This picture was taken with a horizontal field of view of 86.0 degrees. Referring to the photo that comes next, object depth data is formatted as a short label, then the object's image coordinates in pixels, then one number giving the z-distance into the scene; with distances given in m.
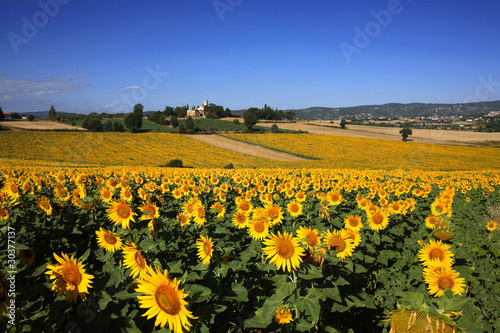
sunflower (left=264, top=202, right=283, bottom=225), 4.15
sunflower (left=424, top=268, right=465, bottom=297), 2.74
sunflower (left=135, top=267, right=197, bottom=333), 1.79
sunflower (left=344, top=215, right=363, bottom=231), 4.46
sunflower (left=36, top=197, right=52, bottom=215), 4.49
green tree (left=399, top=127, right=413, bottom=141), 72.81
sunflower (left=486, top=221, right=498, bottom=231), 6.46
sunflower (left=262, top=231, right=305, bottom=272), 2.30
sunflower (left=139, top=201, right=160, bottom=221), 3.34
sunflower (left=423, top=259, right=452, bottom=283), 2.88
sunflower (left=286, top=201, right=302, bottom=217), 5.54
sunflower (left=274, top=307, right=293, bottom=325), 2.46
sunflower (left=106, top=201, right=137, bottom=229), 3.50
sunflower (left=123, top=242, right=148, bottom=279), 2.55
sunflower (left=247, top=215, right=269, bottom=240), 3.80
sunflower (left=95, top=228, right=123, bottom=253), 3.11
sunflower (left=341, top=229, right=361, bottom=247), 3.19
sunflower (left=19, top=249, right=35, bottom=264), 3.18
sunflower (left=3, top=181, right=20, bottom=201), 5.02
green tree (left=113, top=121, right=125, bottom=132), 75.12
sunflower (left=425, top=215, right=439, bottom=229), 5.33
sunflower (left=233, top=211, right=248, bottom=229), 4.60
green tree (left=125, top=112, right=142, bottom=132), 71.88
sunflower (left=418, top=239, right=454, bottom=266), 3.20
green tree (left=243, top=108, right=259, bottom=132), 84.25
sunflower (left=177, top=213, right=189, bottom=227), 4.56
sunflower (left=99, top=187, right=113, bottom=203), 5.25
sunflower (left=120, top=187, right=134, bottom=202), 4.80
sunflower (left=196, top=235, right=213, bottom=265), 3.02
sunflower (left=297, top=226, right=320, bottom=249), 2.46
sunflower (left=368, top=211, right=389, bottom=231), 5.12
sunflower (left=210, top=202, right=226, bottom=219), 5.20
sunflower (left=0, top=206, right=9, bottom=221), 3.42
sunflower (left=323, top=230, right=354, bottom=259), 2.84
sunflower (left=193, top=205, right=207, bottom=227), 4.48
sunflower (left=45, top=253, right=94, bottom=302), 2.03
